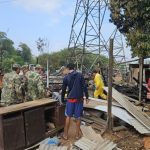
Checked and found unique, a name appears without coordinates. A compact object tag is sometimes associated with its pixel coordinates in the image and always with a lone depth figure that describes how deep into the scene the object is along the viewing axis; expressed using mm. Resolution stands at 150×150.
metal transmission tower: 11163
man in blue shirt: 3799
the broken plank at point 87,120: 4380
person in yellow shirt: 5600
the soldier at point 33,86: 4175
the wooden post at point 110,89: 4067
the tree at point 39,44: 27436
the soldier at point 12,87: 4179
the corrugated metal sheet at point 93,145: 3341
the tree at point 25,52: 41558
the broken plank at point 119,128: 4123
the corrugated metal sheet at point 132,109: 4211
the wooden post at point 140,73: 6769
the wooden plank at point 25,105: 3416
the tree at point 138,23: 6545
